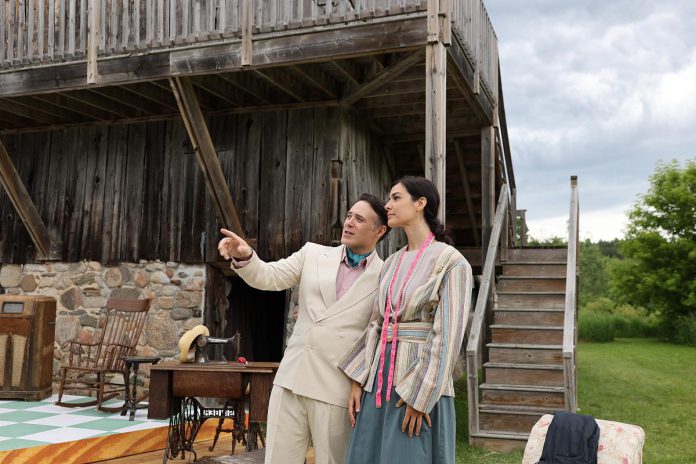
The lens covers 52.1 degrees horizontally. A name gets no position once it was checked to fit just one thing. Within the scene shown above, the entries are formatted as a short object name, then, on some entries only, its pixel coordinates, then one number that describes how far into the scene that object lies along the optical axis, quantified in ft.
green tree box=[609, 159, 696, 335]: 76.69
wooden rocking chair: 22.38
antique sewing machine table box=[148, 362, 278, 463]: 15.33
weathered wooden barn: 20.99
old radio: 24.36
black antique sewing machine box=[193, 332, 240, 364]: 16.78
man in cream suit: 8.81
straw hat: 16.62
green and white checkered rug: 17.80
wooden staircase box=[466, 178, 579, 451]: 20.51
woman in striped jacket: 7.80
